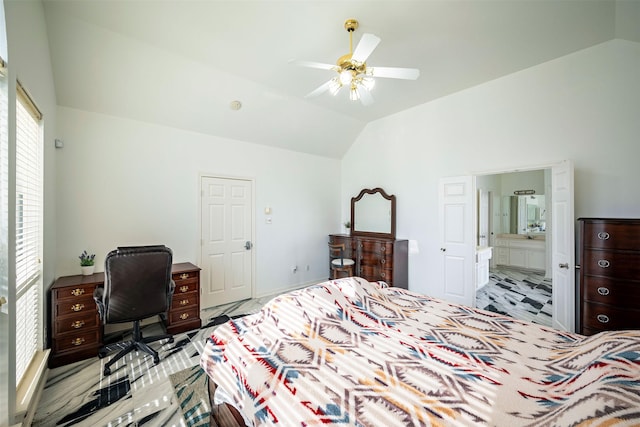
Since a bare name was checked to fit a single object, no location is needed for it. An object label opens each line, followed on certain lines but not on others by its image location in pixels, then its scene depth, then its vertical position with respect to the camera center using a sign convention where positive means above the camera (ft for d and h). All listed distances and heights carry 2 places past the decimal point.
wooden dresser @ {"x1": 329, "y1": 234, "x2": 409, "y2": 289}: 13.66 -2.60
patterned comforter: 3.11 -2.56
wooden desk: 7.97 -3.51
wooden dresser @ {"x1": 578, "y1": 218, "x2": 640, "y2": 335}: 7.34 -1.89
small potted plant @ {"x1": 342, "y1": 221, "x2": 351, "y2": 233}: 17.91 -0.84
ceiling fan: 6.42 +4.10
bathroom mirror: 20.97 -0.04
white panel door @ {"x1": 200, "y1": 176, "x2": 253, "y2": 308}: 12.78 -1.43
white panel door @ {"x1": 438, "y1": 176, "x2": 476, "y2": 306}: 12.02 -1.25
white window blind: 5.96 -0.43
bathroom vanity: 19.48 -3.06
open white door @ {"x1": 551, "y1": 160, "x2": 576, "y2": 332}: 8.87 -1.26
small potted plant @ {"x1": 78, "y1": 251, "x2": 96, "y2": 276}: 9.39 -1.89
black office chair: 7.75 -2.46
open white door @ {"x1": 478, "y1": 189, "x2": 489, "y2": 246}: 19.04 -0.31
